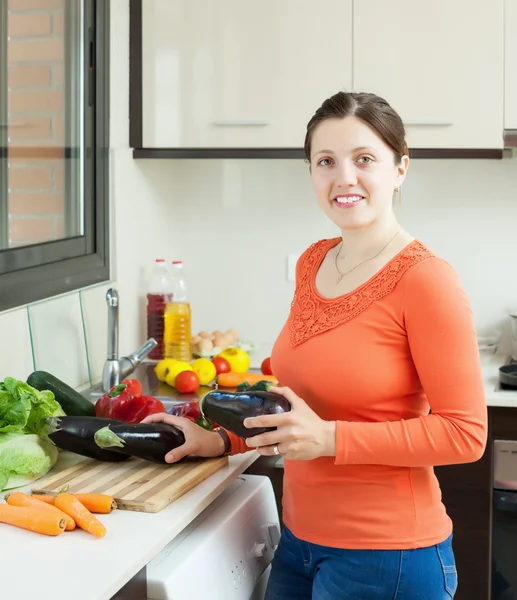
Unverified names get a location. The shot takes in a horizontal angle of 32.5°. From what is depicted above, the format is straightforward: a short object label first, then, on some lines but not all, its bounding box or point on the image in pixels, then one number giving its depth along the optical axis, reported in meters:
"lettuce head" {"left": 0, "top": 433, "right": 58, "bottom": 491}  1.54
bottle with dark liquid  2.77
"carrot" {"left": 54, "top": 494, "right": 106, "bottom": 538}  1.33
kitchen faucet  2.34
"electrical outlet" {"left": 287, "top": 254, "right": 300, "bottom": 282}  2.98
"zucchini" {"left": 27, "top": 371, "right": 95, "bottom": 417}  1.89
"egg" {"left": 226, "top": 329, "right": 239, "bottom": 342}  2.84
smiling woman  1.35
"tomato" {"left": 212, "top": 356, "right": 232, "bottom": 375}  2.52
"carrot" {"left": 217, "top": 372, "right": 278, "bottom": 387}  2.39
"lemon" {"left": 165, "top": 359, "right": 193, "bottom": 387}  2.43
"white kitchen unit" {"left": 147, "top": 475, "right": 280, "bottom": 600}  1.41
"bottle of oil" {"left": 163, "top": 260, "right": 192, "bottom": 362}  2.71
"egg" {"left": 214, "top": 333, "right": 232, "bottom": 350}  2.78
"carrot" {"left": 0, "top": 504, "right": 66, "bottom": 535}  1.33
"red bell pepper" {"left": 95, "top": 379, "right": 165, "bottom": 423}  1.90
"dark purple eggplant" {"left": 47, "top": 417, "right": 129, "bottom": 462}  1.62
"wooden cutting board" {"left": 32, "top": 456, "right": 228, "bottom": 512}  1.46
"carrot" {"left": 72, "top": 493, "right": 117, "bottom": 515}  1.42
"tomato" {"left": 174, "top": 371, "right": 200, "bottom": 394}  2.37
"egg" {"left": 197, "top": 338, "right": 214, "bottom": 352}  2.72
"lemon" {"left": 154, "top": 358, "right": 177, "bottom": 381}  2.46
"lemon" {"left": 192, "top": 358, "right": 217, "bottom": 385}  2.44
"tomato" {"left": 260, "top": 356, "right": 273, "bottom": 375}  2.49
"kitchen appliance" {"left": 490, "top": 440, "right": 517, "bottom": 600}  2.30
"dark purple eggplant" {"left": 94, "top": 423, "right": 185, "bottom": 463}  1.58
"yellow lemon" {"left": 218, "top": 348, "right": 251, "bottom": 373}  2.55
